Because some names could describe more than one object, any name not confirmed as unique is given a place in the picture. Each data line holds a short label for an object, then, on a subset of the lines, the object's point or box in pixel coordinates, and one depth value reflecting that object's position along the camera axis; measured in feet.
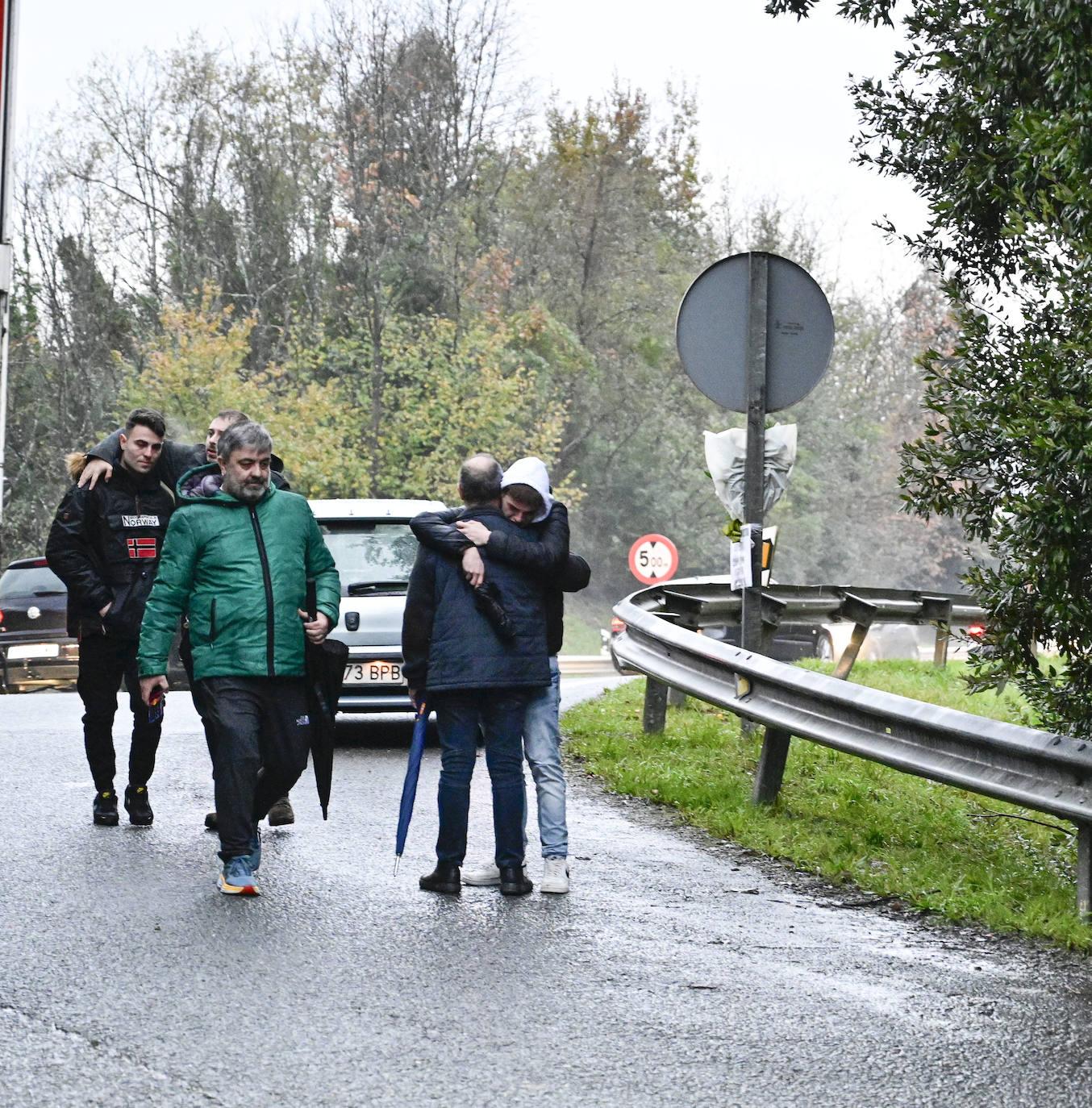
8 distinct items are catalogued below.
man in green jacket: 45.32
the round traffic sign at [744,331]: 65.77
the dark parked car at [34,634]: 130.62
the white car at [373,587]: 80.23
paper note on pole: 65.62
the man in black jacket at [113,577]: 53.88
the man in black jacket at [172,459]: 52.49
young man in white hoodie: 44.88
